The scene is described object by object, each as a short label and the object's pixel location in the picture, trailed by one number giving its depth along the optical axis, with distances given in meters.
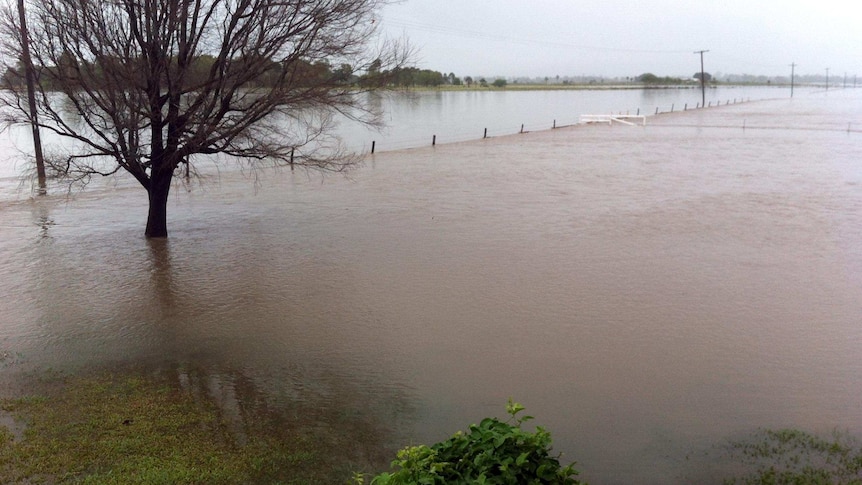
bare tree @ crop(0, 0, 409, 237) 13.28
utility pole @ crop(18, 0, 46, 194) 13.23
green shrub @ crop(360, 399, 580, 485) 3.61
